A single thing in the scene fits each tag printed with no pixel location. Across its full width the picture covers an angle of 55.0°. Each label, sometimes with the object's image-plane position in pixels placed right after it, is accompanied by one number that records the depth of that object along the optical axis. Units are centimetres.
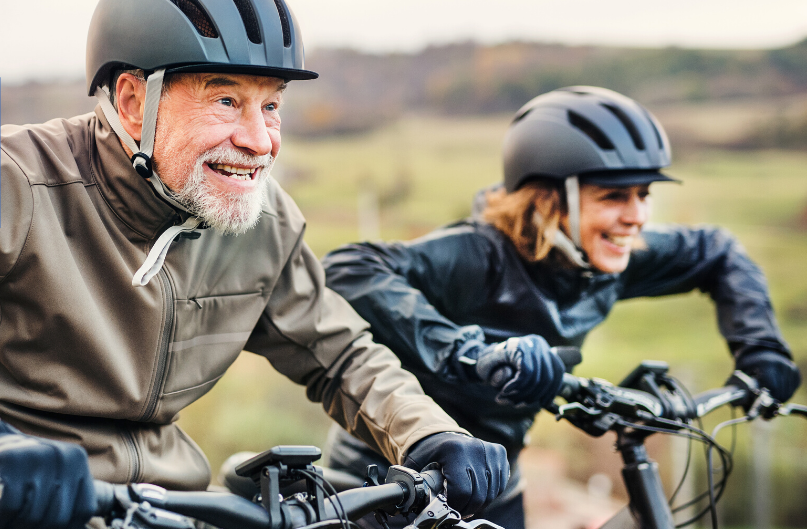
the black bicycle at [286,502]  139
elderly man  199
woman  296
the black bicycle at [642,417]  266
